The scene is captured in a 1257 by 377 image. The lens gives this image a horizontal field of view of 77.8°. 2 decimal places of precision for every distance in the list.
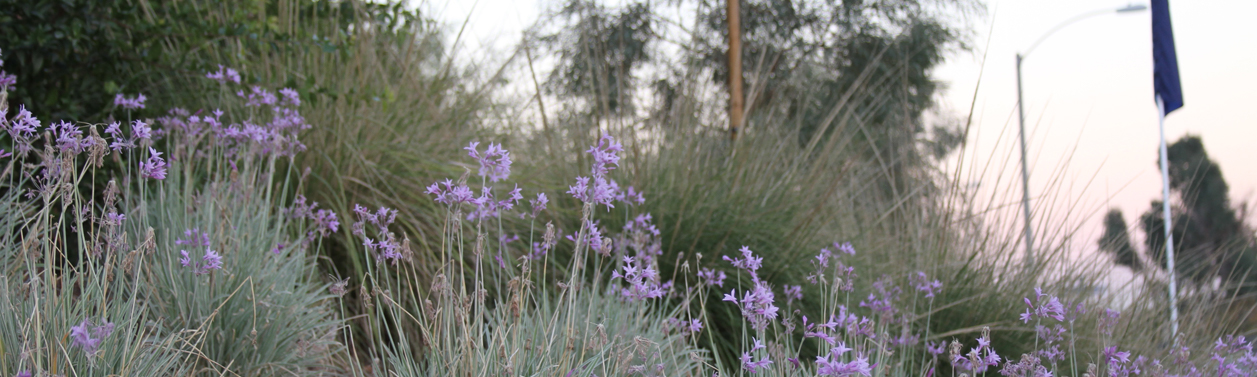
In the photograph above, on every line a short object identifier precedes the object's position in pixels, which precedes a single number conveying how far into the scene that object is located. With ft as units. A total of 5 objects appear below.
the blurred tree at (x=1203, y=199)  52.42
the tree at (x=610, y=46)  29.37
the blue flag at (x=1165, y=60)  19.16
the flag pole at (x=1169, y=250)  10.69
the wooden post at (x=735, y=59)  18.49
